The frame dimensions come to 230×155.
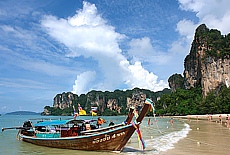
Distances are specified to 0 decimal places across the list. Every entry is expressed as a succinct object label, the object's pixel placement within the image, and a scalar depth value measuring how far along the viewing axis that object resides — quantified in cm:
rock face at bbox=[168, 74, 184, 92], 13838
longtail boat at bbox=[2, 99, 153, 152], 1366
